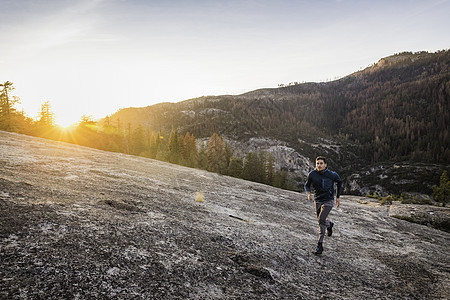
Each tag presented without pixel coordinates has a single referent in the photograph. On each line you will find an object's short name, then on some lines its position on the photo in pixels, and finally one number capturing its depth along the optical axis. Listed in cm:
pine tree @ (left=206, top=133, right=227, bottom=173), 6712
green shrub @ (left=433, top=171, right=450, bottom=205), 4728
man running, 827
